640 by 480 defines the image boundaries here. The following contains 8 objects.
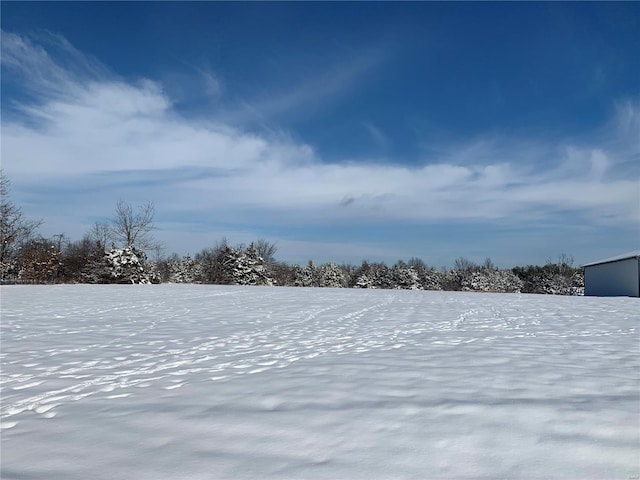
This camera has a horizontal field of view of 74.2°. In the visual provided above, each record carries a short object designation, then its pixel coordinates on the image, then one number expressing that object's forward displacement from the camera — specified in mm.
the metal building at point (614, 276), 22281
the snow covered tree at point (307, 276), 55969
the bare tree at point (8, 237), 24188
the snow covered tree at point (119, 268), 27547
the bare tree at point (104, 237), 30353
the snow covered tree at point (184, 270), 51397
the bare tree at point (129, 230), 31866
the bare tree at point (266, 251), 48281
